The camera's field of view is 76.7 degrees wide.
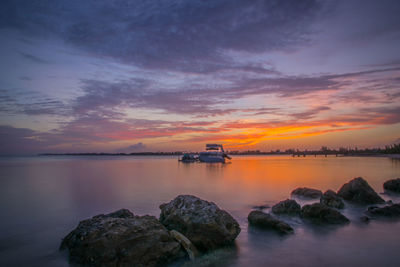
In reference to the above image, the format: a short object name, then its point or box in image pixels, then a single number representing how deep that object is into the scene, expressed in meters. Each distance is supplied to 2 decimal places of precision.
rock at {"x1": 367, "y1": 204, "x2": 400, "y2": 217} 10.02
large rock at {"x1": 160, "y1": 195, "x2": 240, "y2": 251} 6.98
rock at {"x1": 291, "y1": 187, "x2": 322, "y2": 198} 15.09
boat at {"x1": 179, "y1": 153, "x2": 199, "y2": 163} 75.00
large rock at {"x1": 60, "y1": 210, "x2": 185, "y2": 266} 5.78
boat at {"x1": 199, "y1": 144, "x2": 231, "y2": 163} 62.80
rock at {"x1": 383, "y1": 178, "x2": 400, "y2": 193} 17.21
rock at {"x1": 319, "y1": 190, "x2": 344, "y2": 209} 11.73
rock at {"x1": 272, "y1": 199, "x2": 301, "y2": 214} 10.59
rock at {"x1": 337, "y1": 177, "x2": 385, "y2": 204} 12.96
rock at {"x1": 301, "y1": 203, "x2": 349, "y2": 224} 9.40
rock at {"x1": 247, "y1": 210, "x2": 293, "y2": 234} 8.39
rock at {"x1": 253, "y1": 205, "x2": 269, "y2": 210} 12.73
